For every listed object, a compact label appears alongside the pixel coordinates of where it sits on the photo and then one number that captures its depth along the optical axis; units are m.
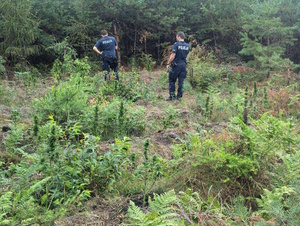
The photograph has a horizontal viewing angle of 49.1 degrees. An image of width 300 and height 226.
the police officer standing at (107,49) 10.28
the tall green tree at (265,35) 11.54
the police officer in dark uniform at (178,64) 9.21
